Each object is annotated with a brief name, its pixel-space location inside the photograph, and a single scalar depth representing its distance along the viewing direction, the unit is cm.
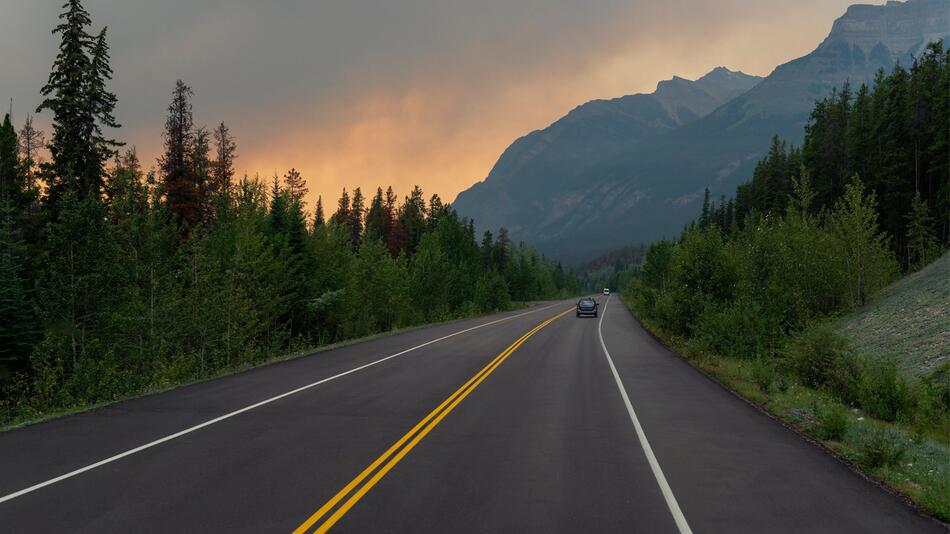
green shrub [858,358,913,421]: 1374
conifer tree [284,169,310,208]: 6880
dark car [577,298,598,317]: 5312
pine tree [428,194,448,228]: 9099
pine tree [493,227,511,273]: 12081
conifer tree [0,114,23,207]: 2914
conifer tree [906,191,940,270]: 4375
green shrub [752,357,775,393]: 1535
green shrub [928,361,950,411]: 1500
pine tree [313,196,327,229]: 9744
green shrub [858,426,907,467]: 842
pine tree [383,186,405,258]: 9756
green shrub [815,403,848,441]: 1013
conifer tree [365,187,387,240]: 9475
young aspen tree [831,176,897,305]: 3362
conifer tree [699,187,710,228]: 14877
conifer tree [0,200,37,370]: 2233
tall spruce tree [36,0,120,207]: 2842
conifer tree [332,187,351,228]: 10272
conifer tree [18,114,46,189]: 4175
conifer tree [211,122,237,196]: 5072
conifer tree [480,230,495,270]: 11762
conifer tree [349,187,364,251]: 10350
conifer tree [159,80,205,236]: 4197
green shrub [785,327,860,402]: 1619
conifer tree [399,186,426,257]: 9594
